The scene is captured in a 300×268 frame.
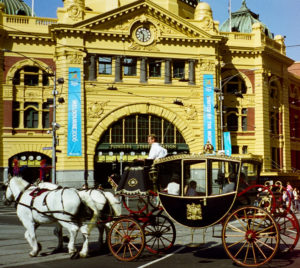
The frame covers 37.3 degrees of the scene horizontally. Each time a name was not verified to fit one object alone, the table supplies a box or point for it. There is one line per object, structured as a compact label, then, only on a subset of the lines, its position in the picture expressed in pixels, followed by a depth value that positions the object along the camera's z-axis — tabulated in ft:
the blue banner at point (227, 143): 124.06
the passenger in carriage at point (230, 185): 35.50
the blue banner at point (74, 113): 121.08
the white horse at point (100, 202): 40.27
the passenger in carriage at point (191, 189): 37.04
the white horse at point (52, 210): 37.96
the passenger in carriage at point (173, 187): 37.24
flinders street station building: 122.83
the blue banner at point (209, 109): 131.54
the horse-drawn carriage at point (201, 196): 34.58
